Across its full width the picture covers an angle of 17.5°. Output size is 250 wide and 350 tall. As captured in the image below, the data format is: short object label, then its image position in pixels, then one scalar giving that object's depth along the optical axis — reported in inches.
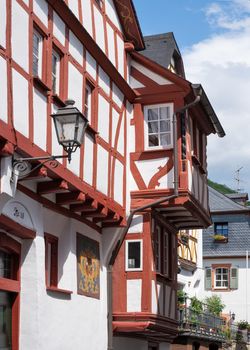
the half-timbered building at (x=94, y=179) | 533.6
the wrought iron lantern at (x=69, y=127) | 467.5
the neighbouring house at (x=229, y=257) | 1841.8
